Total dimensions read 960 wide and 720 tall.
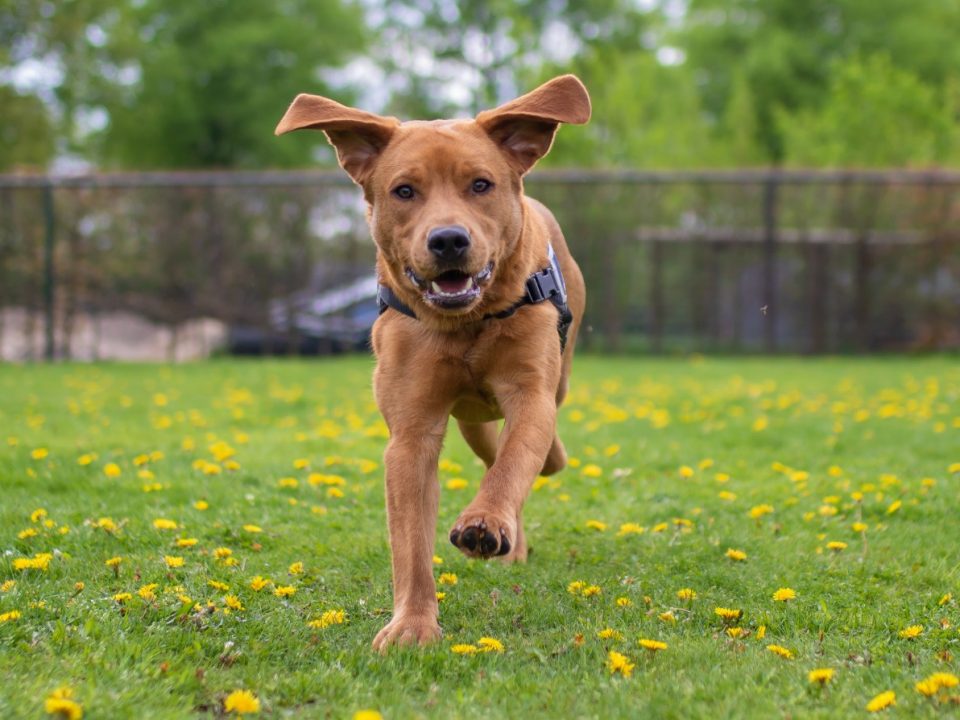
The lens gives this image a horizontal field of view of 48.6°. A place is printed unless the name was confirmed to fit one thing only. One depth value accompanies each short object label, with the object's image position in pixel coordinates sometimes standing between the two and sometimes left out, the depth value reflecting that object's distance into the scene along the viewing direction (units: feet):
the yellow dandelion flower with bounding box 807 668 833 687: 9.75
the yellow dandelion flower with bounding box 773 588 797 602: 12.60
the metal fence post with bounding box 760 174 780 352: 54.60
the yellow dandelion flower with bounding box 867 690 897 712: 9.02
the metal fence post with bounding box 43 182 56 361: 55.31
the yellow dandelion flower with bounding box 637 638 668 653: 10.85
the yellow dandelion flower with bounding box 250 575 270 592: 13.15
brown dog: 12.23
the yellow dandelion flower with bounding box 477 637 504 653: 11.15
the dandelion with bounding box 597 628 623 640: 11.57
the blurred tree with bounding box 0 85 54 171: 89.40
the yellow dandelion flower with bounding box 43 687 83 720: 8.48
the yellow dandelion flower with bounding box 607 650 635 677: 10.28
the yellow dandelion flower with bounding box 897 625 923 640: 11.44
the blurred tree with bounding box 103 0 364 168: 106.73
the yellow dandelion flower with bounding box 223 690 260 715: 9.11
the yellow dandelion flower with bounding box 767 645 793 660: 10.83
